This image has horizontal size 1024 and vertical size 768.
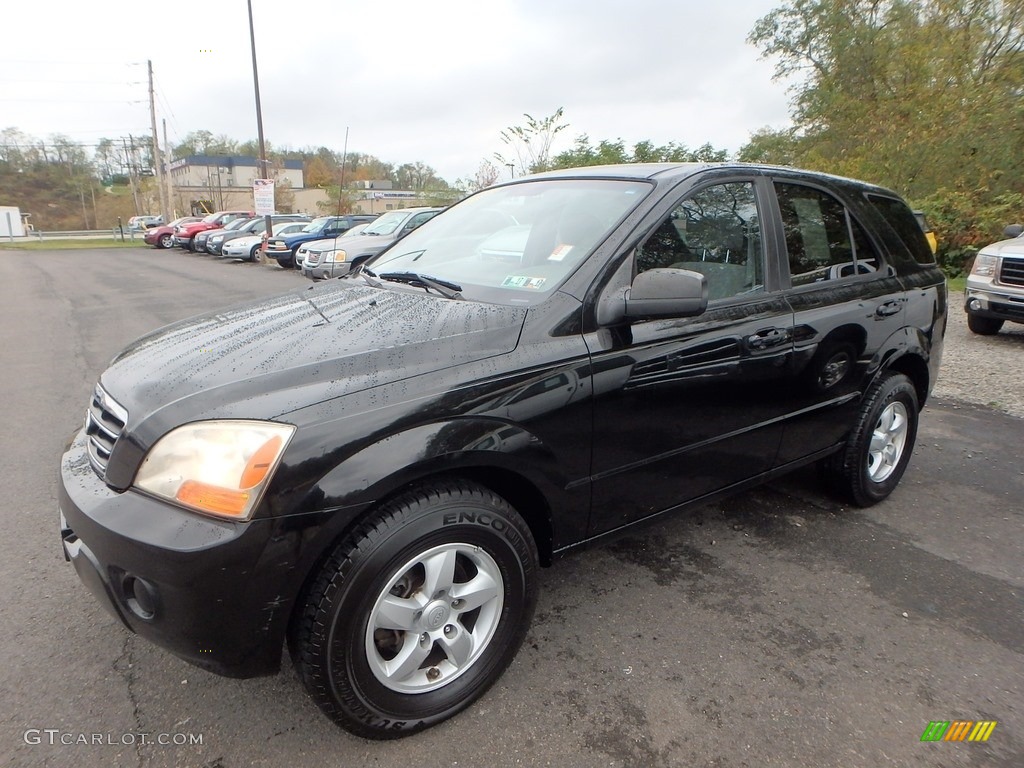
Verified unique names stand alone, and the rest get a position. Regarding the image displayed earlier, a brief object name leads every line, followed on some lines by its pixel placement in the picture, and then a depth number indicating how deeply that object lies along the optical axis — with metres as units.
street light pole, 20.46
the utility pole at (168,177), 41.78
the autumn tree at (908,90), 14.62
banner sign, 18.12
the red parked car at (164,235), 31.41
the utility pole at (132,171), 65.50
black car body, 1.75
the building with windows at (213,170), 69.81
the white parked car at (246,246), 21.75
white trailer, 50.66
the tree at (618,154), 18.53
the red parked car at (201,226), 28.61
